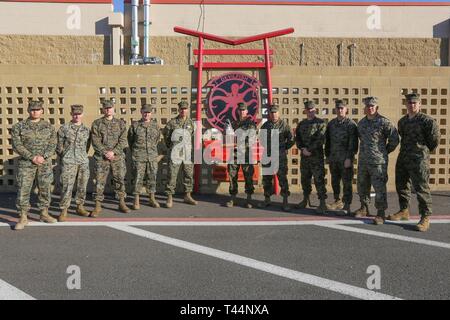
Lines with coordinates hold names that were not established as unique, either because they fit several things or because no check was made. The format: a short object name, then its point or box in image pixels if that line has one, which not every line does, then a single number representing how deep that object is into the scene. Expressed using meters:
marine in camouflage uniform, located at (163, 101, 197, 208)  7.75
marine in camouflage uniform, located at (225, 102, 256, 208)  7.67
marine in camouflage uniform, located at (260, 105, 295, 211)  7.42
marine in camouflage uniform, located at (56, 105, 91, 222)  6.57
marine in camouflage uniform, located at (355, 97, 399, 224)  6.36
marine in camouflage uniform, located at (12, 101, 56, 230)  6.09
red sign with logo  8.68
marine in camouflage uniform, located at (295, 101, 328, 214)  7.16
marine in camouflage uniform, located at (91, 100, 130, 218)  6.97
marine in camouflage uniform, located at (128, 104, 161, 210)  7.39
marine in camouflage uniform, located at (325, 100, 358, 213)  6.94
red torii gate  8.57
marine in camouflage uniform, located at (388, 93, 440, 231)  5.96
